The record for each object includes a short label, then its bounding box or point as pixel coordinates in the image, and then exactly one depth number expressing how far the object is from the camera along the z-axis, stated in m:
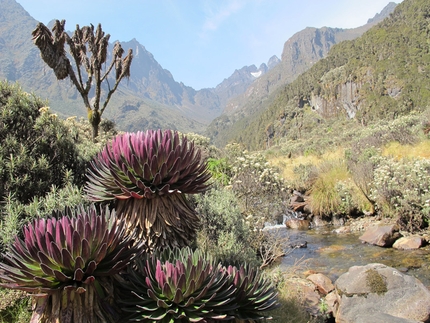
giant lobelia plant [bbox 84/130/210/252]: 2.42
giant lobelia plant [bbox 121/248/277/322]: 1.94
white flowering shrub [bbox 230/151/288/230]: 8.07
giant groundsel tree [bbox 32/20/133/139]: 13.66
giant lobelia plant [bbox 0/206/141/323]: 1.75
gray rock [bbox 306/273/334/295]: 6.16
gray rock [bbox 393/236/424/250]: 8.16
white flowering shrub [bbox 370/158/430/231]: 8.90
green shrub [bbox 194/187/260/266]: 4.47
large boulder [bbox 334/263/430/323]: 4.96
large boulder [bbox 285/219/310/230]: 11.87
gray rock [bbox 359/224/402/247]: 8.72
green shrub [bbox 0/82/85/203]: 2.90
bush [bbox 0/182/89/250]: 2.59
